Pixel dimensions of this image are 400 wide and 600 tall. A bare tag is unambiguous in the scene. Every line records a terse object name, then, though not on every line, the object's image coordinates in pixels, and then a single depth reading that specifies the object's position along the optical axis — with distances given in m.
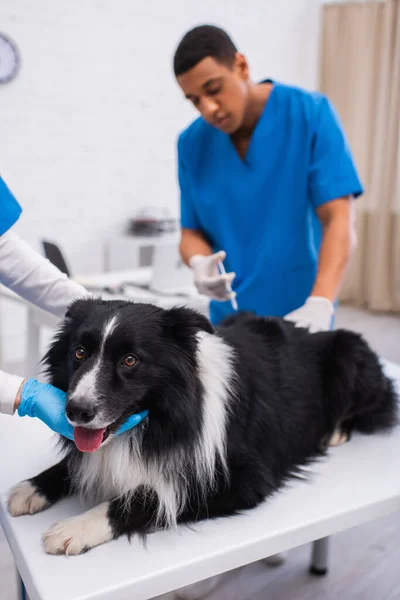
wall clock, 4.39
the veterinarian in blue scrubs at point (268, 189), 1.80
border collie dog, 1.10
